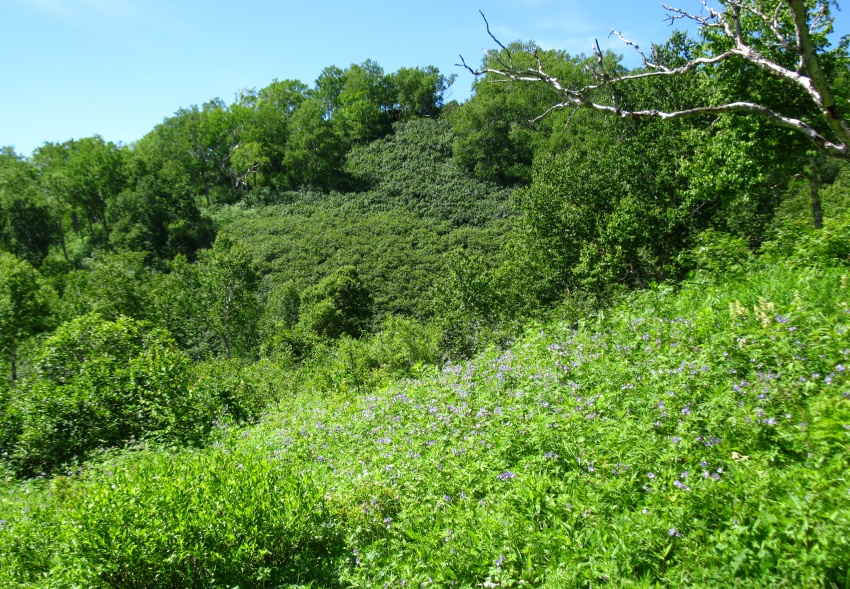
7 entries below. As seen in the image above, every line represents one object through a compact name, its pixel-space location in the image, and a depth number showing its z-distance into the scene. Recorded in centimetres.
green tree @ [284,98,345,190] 6519
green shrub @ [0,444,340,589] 404
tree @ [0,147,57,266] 4894
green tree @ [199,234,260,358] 3272
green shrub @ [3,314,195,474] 982
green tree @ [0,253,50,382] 2719
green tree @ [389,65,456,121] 8119
